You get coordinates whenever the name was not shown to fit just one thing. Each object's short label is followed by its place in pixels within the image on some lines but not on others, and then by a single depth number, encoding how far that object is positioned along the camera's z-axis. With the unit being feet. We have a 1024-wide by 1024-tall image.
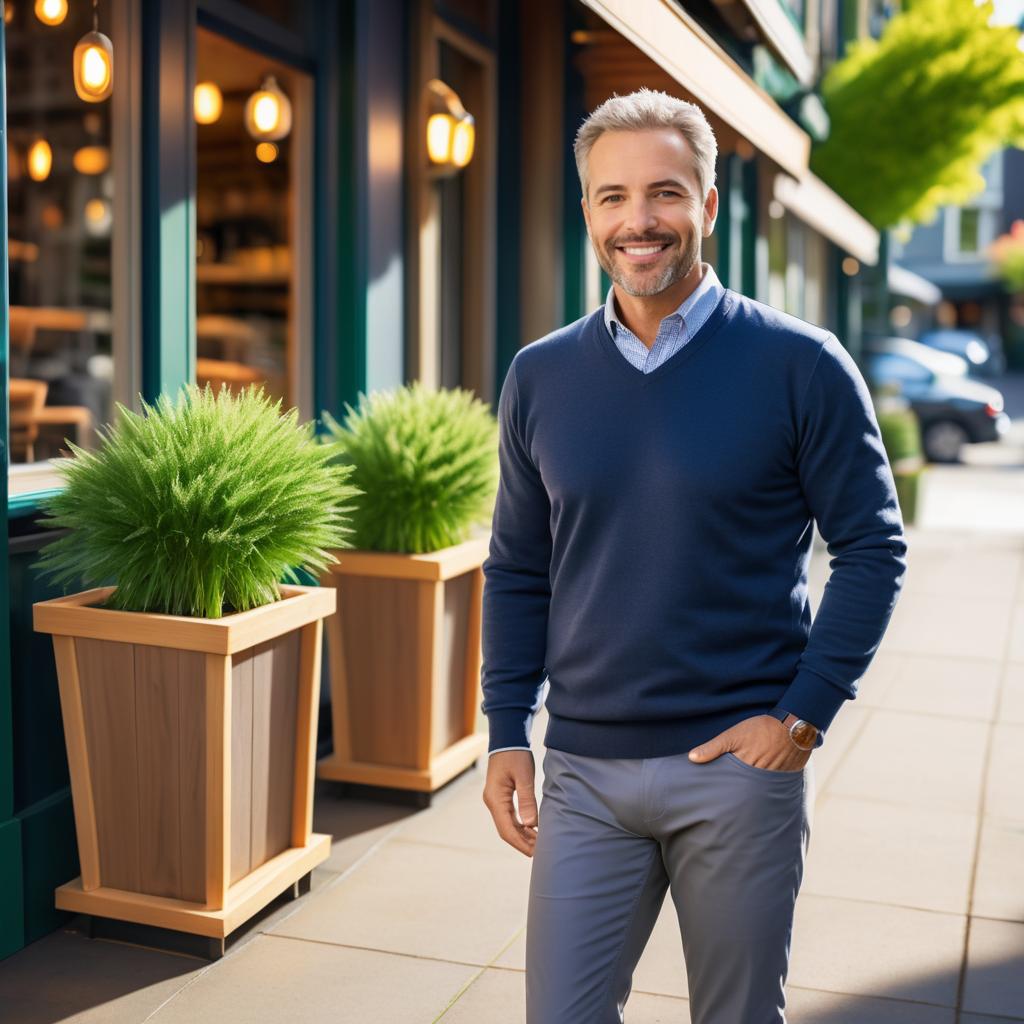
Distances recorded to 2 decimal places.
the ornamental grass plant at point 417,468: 16.67
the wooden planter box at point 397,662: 16.69
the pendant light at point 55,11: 17.26
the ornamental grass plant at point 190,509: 12.51
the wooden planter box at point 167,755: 12.31
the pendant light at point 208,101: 25.90
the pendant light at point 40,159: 34.88
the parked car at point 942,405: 68.69
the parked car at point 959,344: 129.13
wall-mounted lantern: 20.63
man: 7.54
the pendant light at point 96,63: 14.98
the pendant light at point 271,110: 19.61
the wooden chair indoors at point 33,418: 16.85
